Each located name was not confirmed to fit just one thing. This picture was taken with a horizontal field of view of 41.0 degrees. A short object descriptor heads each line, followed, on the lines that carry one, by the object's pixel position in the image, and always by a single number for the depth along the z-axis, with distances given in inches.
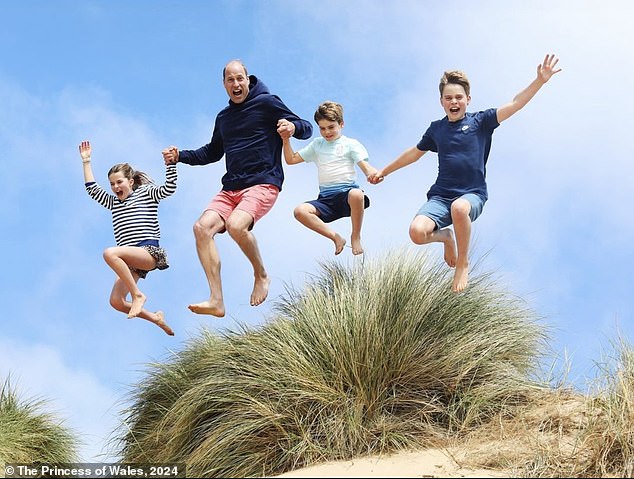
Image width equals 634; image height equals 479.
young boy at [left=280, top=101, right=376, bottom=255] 307.9
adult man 305.3
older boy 277.3
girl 313.3
